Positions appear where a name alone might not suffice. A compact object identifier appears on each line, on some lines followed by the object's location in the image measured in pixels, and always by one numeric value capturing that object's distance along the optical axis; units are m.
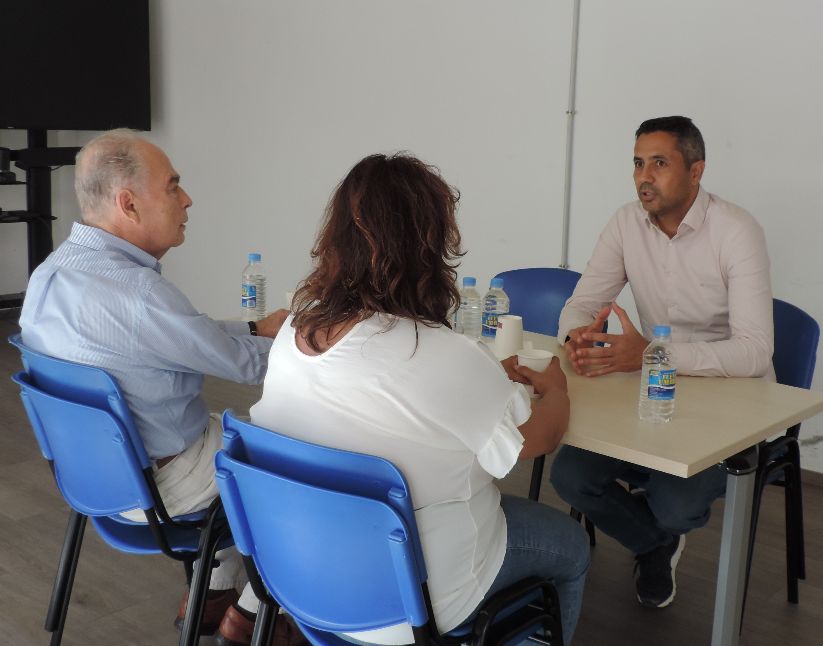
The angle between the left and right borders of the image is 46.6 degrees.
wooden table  1.84
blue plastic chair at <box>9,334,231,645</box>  1.99
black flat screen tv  5.53
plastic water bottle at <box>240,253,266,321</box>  3.02
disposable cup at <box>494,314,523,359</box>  2.49
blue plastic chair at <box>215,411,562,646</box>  1.51
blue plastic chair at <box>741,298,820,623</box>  2.55
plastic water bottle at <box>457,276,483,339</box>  2.83
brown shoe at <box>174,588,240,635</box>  2.52
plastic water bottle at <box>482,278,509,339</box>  2.76
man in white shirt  2.42
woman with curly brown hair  1.59
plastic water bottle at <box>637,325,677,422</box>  1.97
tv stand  5.86
